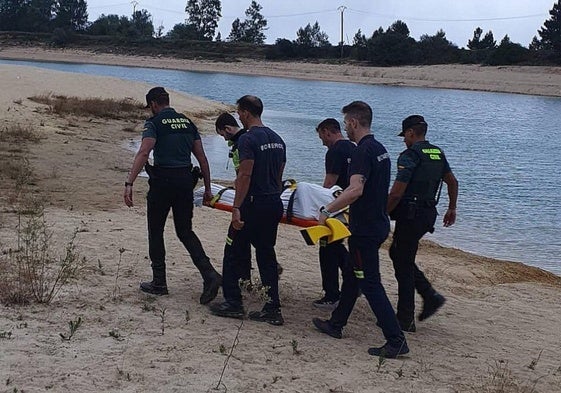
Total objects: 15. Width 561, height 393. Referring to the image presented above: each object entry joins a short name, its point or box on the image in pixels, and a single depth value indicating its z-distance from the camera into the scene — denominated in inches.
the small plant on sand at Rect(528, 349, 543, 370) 260.2
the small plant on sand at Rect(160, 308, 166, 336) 244.5
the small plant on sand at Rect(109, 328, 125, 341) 231.2
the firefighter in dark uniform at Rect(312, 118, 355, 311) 292.5
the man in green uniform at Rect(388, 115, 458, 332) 265.3
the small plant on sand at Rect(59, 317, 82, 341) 226.3
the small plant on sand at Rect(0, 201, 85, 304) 252.8
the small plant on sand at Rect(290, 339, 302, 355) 238.7
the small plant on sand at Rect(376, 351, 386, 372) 232.7
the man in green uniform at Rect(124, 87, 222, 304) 272.4
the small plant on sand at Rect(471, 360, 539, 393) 227.8
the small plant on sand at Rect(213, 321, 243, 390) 206.0
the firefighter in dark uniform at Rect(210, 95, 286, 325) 252.8
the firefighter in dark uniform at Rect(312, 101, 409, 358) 240.1
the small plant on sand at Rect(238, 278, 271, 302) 241.8
